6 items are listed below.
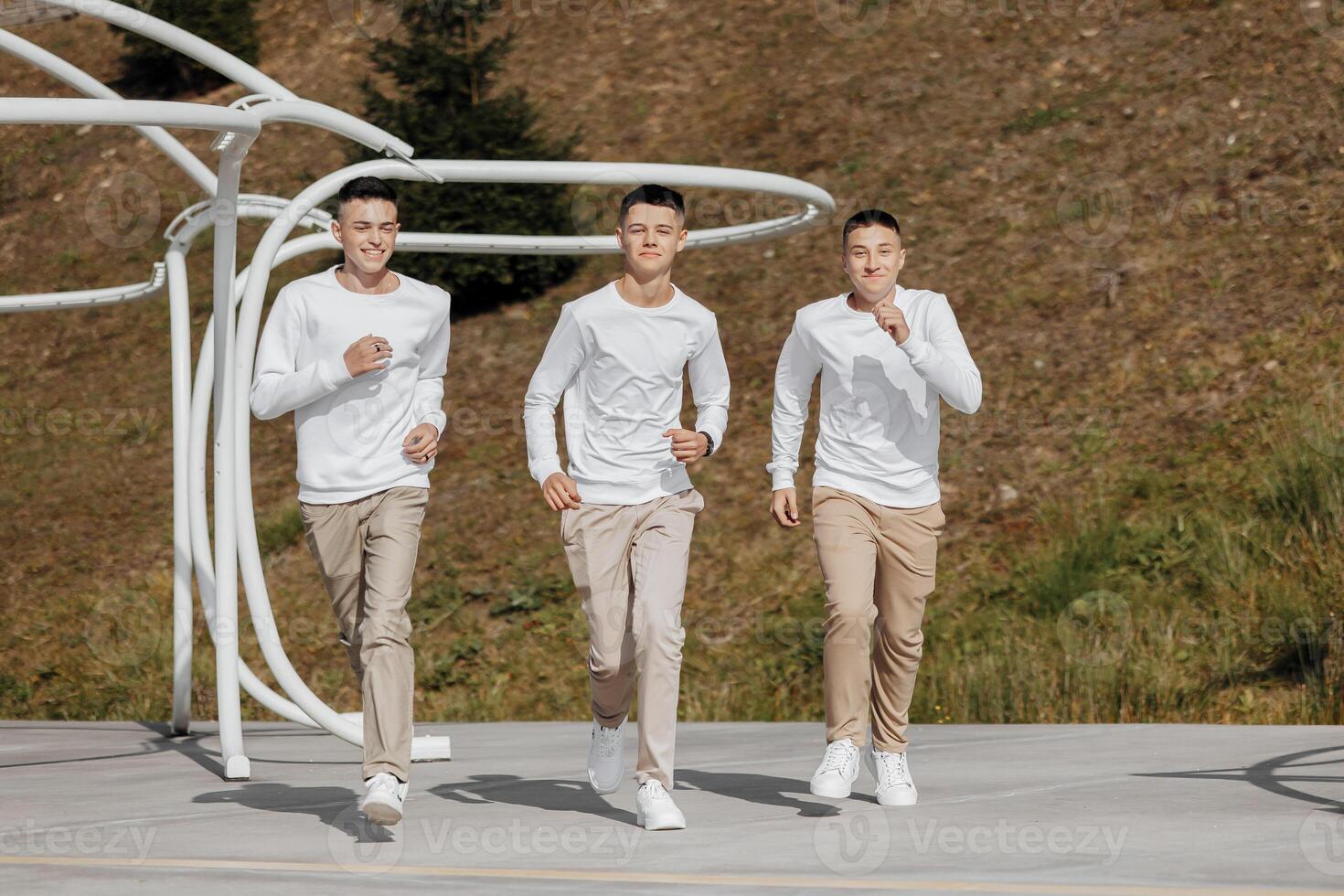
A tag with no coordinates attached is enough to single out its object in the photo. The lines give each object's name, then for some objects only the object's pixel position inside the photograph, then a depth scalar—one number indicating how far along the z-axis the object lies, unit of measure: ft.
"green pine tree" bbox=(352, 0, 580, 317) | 122.01
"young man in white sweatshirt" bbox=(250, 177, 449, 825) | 34.76
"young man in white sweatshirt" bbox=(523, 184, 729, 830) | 35.65
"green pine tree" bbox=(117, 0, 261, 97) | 169.89
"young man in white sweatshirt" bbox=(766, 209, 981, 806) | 36.96
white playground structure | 45.79
